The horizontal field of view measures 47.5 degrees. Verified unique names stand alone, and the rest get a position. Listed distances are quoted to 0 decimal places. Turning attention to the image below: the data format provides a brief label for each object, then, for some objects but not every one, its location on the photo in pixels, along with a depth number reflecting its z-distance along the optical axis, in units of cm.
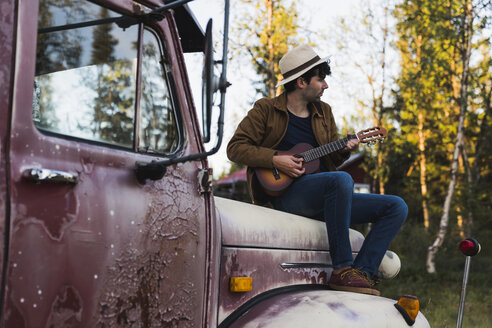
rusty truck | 155
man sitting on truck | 279
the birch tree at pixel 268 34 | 1627
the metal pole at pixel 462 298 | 274
